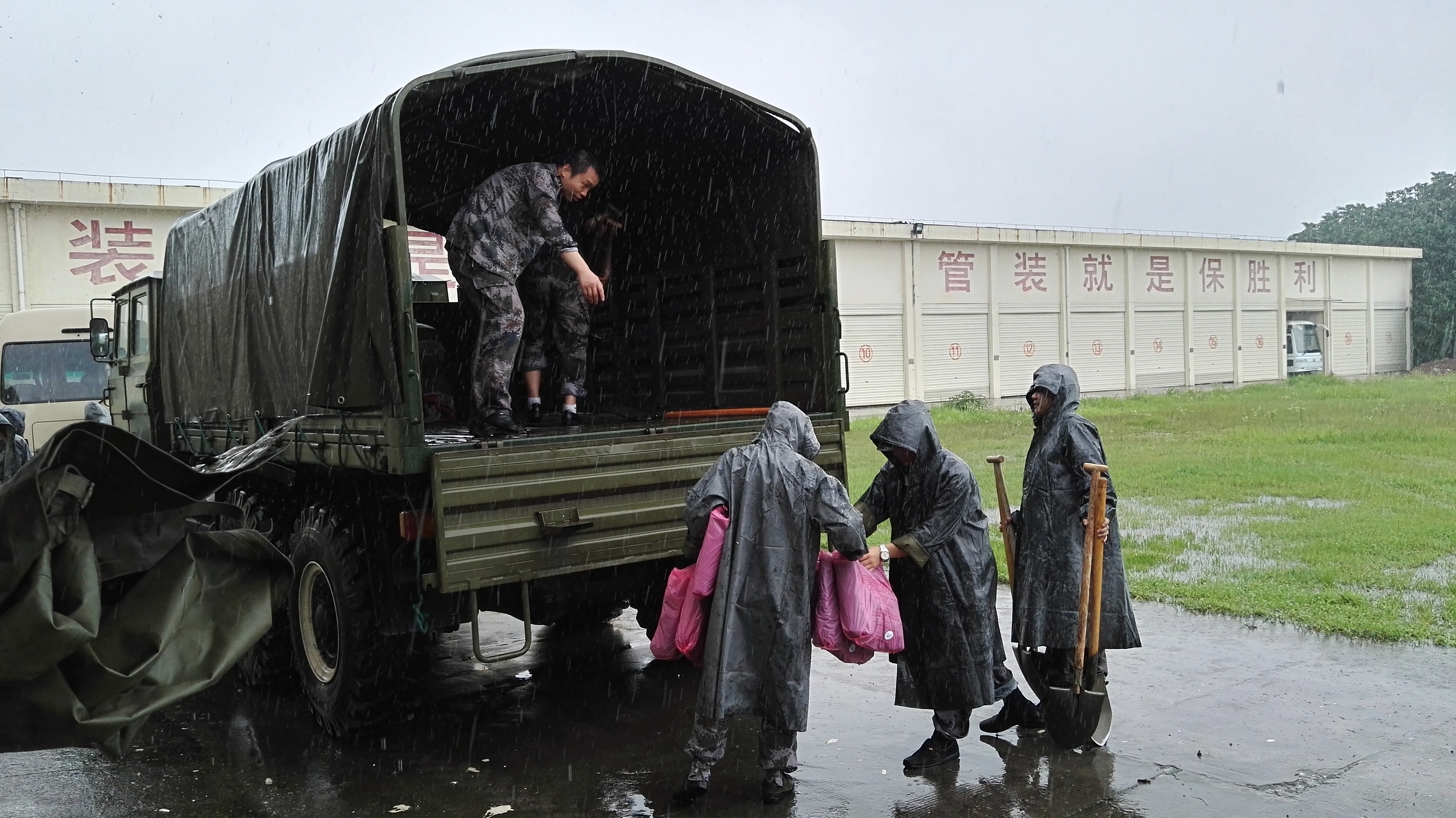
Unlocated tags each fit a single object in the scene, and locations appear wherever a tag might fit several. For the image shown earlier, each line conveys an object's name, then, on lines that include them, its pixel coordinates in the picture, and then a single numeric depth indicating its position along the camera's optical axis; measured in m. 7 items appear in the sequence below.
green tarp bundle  3.42
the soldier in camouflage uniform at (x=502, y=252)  5.63
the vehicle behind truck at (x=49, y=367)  13.45
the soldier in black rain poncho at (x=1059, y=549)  4.78
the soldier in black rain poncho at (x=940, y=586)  4.61
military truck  4.77
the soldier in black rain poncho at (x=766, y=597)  4.23
